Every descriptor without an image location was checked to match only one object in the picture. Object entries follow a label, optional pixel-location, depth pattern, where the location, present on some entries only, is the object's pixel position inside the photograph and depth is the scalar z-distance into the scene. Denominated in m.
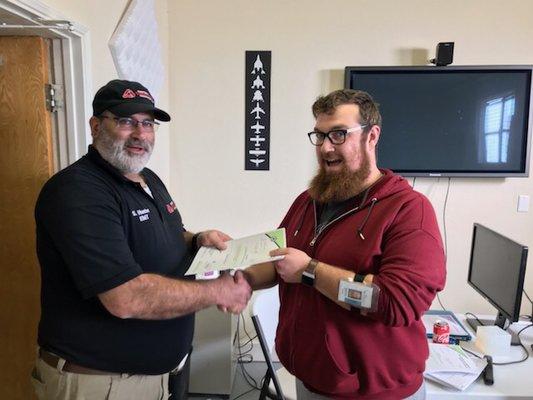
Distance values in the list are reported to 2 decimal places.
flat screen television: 2.58
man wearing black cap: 1.06
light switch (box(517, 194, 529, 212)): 2.74
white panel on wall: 1.97
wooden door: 1.49
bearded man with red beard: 1.03
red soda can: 1.80
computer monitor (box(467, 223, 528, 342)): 1.72
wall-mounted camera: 2.51
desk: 1.46
